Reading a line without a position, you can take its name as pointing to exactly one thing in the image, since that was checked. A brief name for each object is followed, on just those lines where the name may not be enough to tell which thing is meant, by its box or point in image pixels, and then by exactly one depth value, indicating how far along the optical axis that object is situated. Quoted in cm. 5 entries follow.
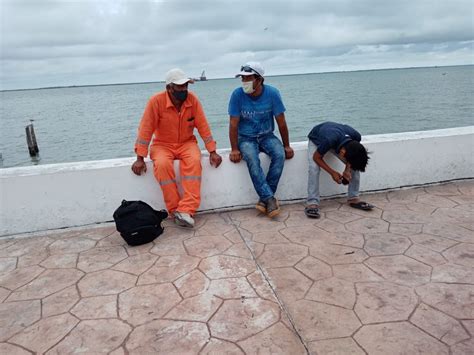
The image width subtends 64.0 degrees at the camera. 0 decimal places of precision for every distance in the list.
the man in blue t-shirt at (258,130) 360
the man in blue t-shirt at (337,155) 334
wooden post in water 2388
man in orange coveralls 344
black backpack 307
